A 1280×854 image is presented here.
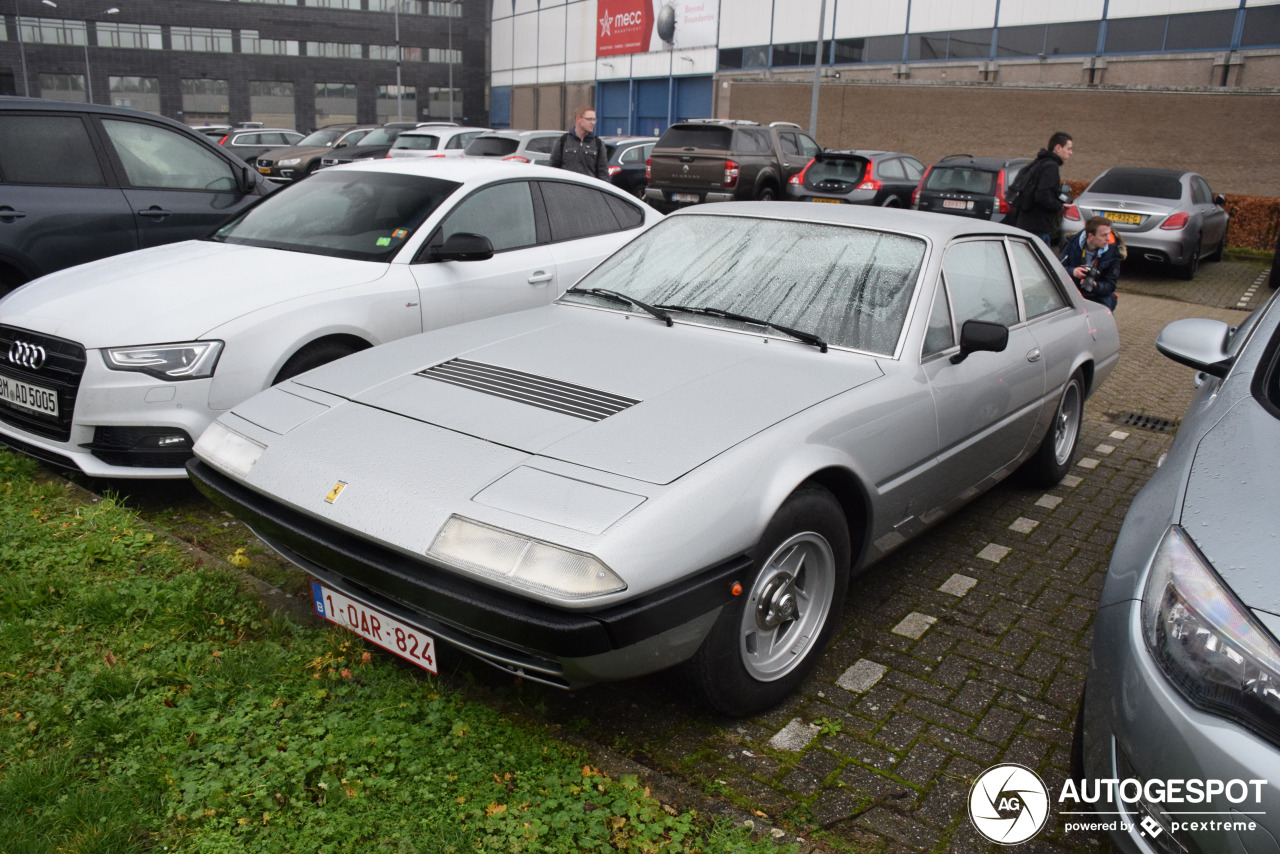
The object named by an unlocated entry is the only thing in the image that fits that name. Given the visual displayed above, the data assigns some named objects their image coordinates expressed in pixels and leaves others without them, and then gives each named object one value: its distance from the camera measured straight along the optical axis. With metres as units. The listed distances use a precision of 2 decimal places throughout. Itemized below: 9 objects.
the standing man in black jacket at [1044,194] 8.33
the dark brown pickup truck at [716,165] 16.55
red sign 40.72
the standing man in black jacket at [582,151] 9.57
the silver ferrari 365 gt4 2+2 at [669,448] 2.38
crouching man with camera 6.87
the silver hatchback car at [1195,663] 1.75
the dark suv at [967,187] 14.24
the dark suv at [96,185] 5.67
